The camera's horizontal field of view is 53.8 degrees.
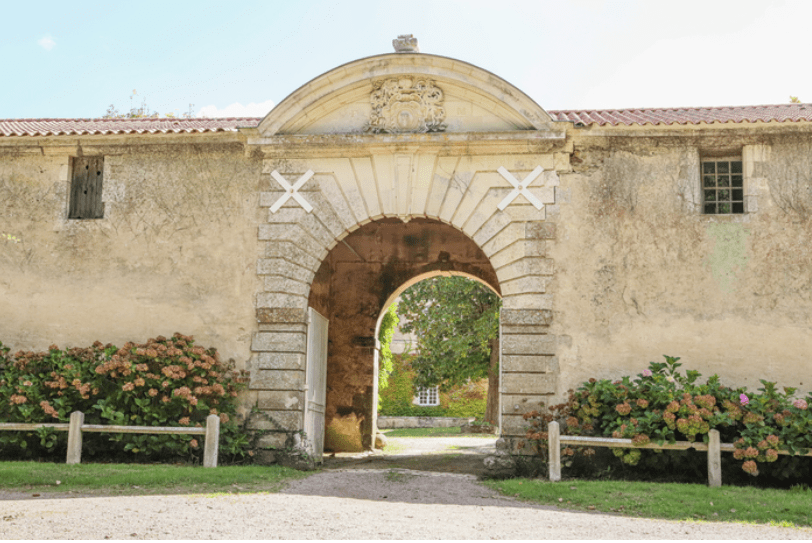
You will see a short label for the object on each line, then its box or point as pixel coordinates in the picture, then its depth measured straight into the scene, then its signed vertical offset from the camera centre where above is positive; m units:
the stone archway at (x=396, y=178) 10.48 +2.61
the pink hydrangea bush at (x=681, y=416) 8.65 -0.41
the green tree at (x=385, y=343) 17.27 +0.65
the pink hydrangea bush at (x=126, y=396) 9.79 -0.36
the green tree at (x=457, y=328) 22.09 +1.30
